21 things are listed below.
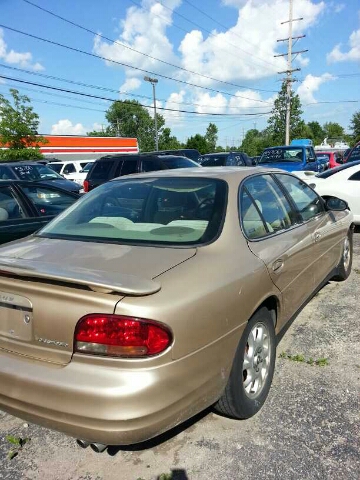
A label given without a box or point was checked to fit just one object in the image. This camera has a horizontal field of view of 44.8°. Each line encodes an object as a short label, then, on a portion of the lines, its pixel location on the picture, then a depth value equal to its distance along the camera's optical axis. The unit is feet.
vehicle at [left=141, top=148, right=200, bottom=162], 56.59
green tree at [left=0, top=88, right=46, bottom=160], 76.43
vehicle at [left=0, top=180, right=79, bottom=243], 16.66
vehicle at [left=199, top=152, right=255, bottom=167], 52.75
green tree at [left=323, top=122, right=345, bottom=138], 389.19
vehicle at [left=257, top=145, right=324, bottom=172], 46.81
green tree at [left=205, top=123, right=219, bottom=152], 276.82
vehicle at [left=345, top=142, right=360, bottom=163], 44.37
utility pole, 118.84
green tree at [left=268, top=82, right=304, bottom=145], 155.94
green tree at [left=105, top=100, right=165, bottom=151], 336.29
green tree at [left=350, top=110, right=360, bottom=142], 212.23
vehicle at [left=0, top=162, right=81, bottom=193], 38.99
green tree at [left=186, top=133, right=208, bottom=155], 196.03
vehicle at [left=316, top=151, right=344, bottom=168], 70.75
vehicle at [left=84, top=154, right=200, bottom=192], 35.81
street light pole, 128.00
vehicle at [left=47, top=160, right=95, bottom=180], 74.36
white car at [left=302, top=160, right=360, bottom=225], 26.00
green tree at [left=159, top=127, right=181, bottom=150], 285.56
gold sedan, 6.47
